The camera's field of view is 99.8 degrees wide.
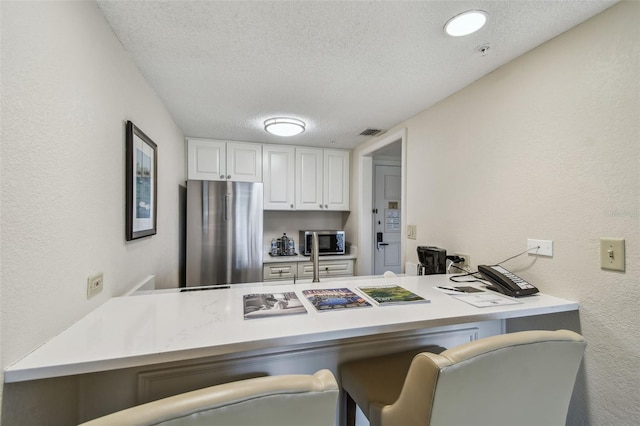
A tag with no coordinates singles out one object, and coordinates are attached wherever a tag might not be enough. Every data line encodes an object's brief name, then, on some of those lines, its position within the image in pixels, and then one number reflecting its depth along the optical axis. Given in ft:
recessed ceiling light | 3.75
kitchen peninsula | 2.45
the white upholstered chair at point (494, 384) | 2.36
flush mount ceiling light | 7.62
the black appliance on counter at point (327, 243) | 10.99
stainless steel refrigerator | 8.75
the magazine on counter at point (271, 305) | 3.31
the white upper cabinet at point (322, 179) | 11.13
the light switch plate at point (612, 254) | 3.48
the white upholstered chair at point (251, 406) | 1.62
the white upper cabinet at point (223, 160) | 9.80
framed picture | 4.56
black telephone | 4.13
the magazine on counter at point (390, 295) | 3.81
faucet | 5.21
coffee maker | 6.00
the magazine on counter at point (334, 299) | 3.59
